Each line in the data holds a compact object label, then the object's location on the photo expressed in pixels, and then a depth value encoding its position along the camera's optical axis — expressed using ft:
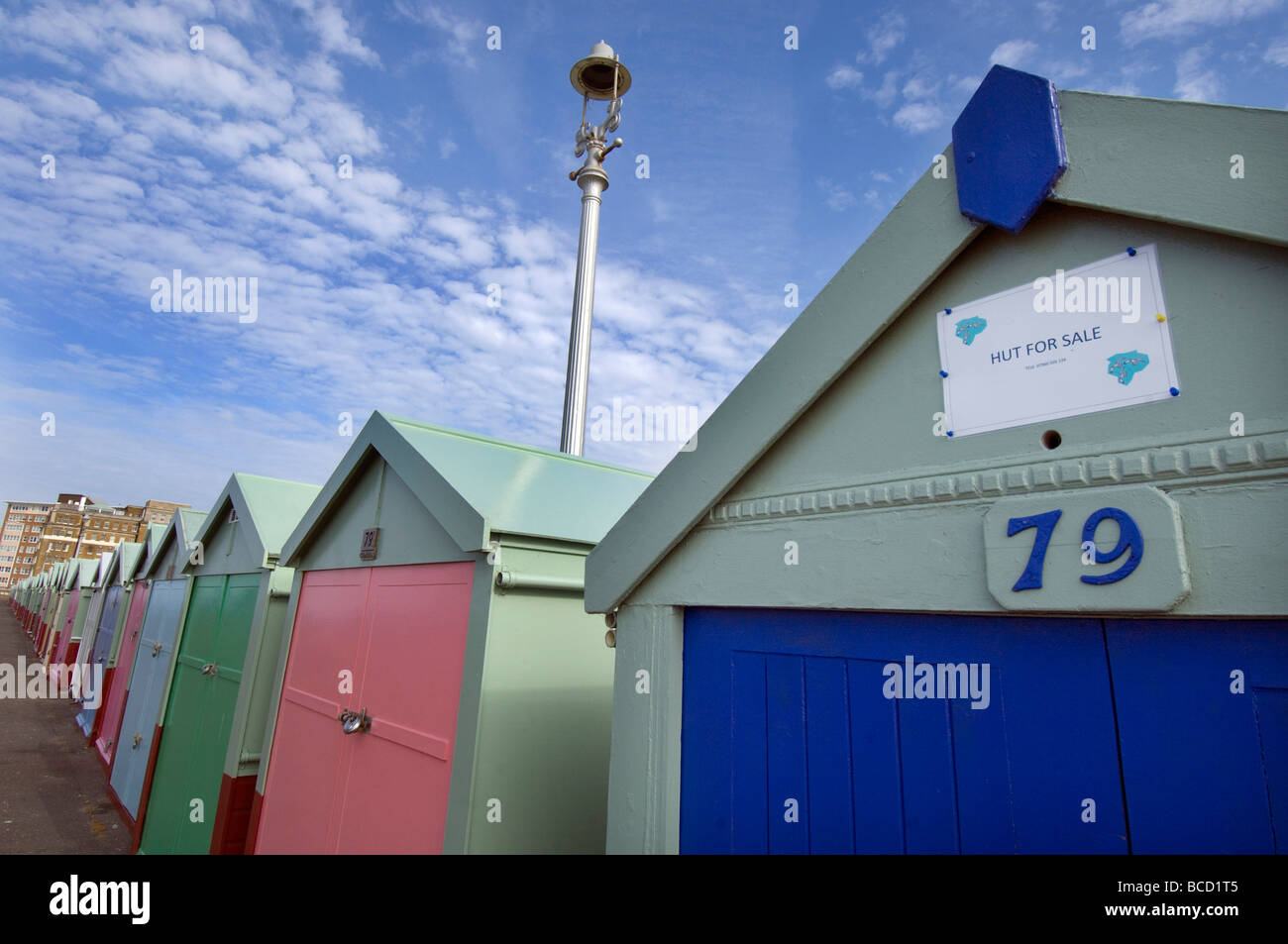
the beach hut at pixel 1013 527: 5.06
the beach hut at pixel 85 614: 64.41
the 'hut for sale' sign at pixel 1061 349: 5.60
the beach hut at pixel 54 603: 98.12
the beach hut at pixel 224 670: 21.26
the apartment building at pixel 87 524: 277.44
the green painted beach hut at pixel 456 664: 11.81
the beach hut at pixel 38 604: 121.49
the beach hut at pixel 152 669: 30.78
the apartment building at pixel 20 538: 353.31
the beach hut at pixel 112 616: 46.96
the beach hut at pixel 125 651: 40.40
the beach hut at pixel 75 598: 75.61
